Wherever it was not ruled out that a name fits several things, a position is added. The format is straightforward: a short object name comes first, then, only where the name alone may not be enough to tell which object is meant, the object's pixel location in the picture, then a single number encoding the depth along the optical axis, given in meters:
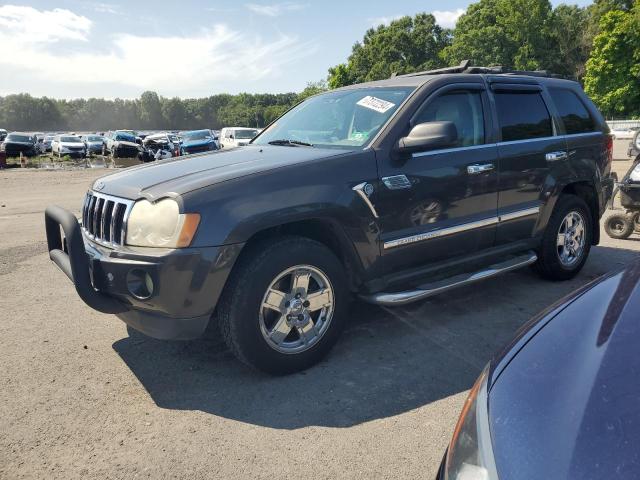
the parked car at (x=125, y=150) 28.08
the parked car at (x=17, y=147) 31.06
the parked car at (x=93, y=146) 37.70
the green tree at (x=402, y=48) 63.62
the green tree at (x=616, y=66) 46.16
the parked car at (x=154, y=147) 26.09
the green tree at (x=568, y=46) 58.62
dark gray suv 2.89
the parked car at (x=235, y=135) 25.62
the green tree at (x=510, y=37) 55.47
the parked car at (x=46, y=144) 40.97
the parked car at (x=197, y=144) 22.17
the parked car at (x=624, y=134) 33.18
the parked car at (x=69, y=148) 32.62
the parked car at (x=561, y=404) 1.21
